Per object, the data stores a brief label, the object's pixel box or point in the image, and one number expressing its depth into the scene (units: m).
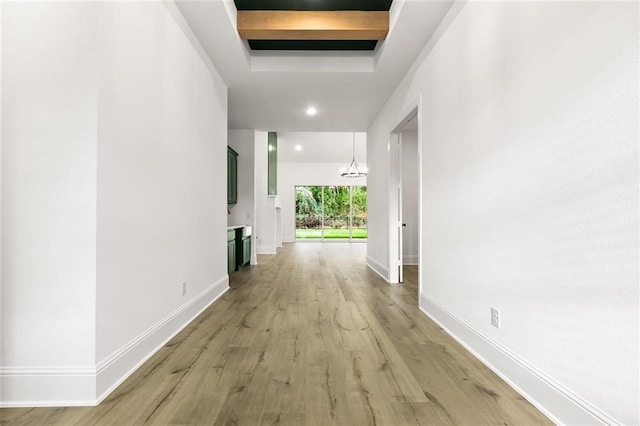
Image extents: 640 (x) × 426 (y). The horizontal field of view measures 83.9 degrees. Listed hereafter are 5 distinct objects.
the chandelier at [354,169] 10.05
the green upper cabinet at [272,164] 9.43
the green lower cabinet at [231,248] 5.48
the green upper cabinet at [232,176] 6.32
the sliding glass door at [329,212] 13.15
